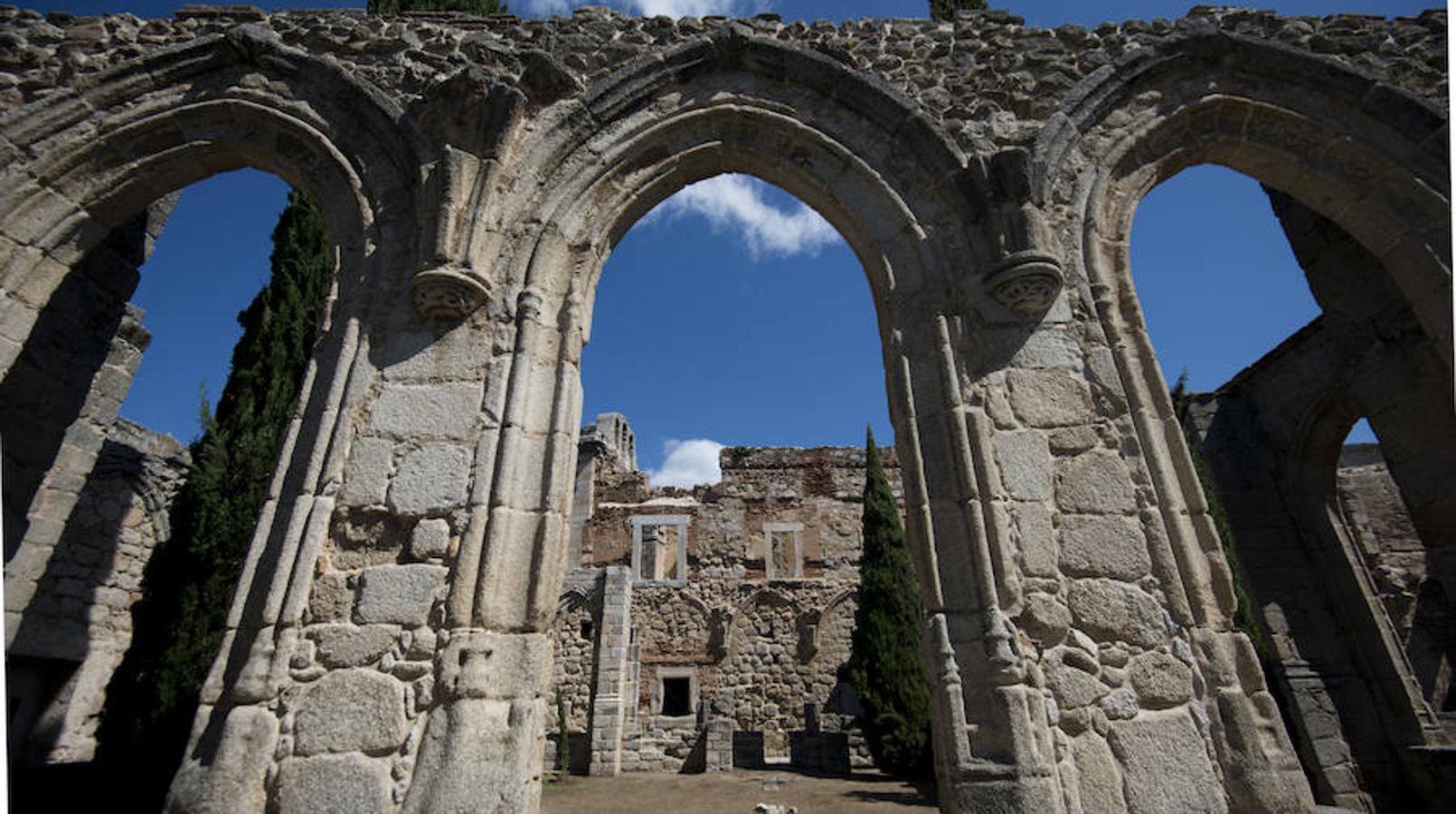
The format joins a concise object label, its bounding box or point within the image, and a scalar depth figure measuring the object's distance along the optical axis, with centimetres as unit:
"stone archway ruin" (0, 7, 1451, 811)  306
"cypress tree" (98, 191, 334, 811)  504
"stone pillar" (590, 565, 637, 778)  1248
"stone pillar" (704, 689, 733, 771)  1238
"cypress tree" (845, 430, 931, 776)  1082
